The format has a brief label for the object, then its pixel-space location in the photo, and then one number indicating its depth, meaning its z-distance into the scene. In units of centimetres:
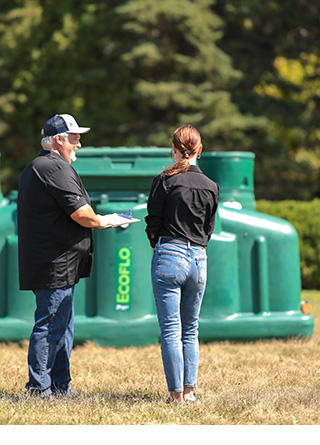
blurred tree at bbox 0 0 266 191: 3217
